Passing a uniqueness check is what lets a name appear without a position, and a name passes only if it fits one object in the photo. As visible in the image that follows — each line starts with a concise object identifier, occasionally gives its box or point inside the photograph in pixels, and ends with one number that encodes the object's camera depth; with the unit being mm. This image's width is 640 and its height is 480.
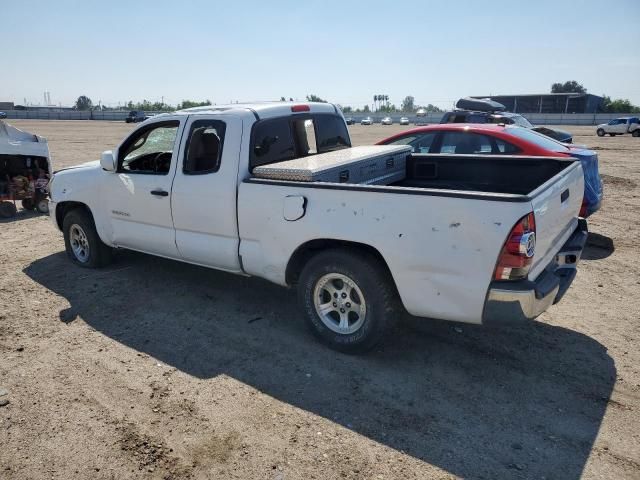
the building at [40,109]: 93212
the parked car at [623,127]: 36312
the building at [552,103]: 86312
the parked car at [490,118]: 11836
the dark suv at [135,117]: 58769
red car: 6848
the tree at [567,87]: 119838
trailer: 9078
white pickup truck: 3254
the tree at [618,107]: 80244
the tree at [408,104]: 153075
